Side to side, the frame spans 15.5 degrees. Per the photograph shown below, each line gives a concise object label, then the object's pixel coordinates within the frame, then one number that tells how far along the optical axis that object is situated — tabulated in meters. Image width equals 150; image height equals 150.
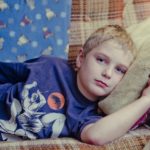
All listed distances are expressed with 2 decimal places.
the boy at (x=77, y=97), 1.31
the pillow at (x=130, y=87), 1.35
